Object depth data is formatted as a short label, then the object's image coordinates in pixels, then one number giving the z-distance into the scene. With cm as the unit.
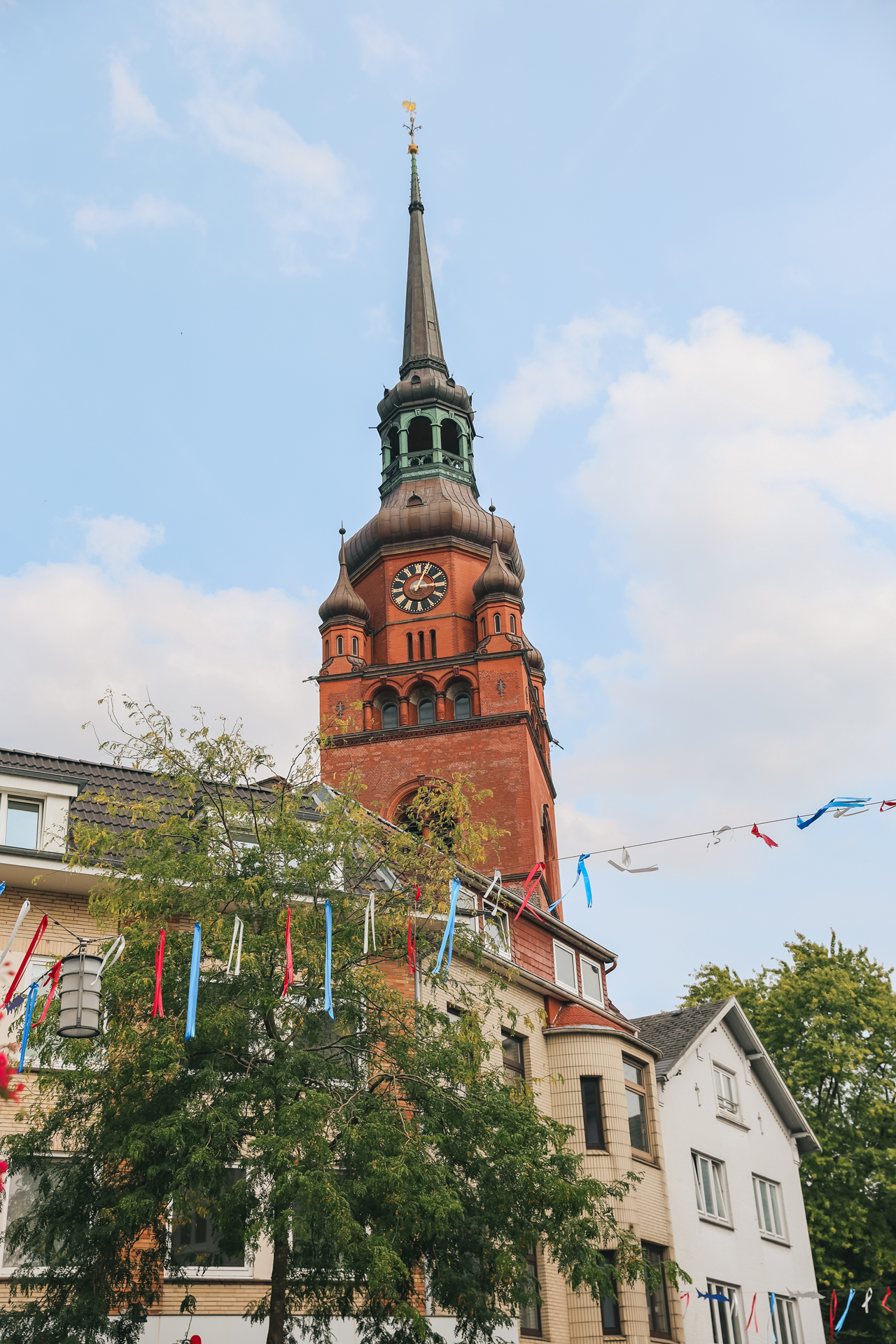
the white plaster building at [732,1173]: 3316
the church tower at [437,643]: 6178
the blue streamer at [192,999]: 1684
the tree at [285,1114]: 1683
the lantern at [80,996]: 1569
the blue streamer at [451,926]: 1980
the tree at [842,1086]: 4100
